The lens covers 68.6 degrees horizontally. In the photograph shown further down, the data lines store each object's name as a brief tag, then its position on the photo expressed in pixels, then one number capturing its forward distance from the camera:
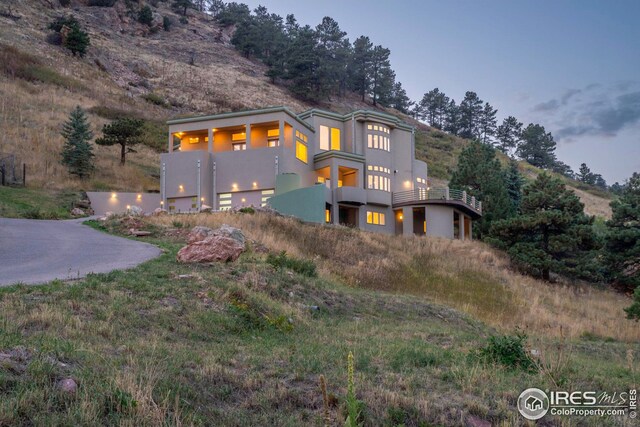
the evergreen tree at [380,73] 97.00
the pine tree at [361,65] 97.00
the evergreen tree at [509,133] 104.56
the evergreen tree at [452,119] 109.81
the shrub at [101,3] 90.38
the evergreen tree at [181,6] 115.04
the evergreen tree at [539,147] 97.38
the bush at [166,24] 99.36
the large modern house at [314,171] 33.34
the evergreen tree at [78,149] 35.88
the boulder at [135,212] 25.02
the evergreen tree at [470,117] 108.21
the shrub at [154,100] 63.13
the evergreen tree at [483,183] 39.25
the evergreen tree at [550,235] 30.64
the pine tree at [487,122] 107.19
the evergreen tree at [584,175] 106.31
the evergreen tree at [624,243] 31.08
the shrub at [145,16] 92.94
